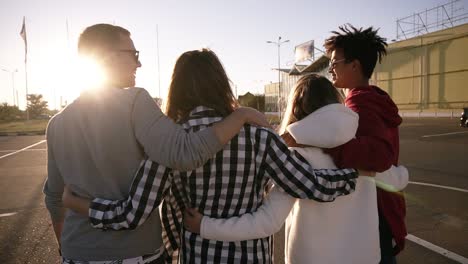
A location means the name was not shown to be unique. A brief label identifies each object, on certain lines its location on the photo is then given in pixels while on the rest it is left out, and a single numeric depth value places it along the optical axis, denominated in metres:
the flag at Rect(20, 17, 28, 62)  34.47
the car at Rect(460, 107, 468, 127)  21.06
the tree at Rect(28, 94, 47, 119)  90.79
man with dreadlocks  1.83
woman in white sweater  1.75
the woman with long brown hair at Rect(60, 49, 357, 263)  1.55
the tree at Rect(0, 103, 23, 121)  72.62
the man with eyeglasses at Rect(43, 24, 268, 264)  1.50
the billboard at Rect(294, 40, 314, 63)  62.25
